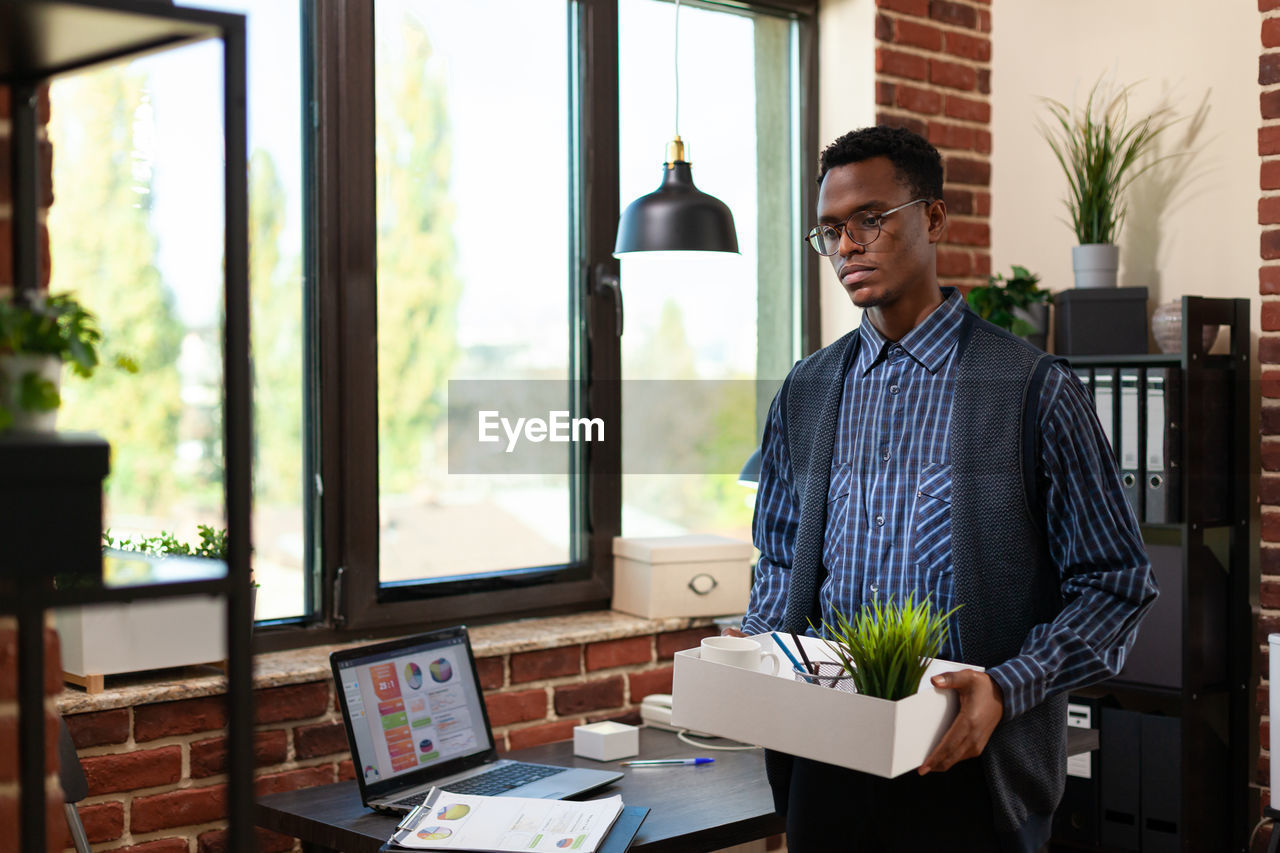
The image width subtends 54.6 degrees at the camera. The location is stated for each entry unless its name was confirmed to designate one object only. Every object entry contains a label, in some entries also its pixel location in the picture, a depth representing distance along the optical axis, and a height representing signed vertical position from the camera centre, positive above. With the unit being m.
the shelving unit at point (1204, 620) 2.82 -0.55
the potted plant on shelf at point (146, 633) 2.09 -0.42
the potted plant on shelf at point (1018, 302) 3.10 +0.21
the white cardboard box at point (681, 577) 2.83 -0.44
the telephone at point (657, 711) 2.53 -0.67
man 1.55 -0.18
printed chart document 1.76 -0.64
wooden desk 1.87 -0.68
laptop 2.02 -0.58
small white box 2.29 -0.66
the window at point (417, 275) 2.29 +0.25
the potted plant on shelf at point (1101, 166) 3.10 +0.56
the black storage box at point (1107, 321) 3.03 +0.16
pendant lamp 2.36 +0.32
